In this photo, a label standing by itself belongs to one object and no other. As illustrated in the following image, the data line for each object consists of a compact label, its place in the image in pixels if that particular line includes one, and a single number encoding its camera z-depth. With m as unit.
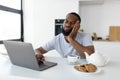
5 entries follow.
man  1.75
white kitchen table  0.98
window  3.53
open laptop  1.12
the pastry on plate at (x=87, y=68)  1.07
